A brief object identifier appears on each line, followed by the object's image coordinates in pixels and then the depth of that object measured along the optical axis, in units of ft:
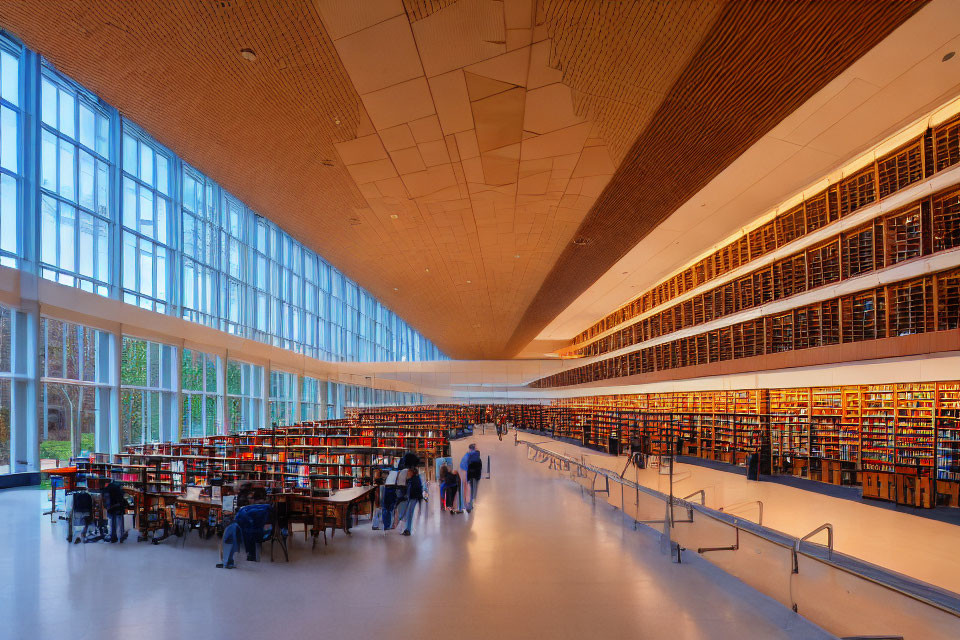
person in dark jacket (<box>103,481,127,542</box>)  23.54
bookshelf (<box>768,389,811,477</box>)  41.75
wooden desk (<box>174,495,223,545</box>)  23.03
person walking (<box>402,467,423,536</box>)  25.43
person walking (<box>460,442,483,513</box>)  31.99
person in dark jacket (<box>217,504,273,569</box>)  20.27
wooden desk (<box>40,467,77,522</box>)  27.12
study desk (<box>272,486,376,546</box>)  23.11
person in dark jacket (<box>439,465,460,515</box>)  30.60
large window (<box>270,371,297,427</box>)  69.56
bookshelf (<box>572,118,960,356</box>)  27.96
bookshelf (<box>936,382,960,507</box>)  29.30
